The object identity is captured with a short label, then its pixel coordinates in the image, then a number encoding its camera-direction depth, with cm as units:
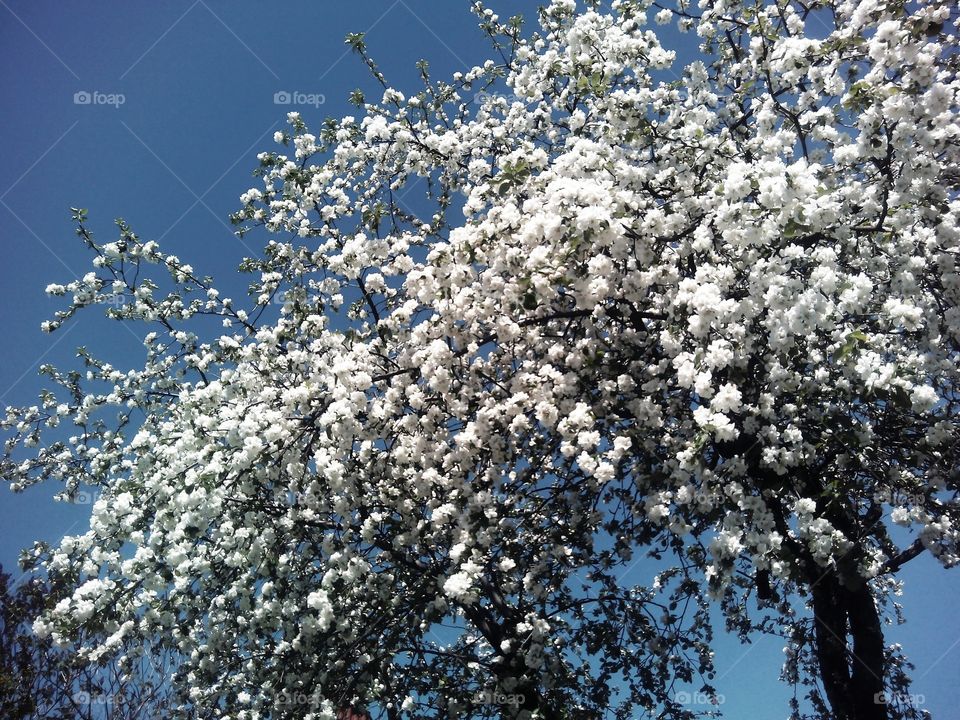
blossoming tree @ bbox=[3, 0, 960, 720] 509
